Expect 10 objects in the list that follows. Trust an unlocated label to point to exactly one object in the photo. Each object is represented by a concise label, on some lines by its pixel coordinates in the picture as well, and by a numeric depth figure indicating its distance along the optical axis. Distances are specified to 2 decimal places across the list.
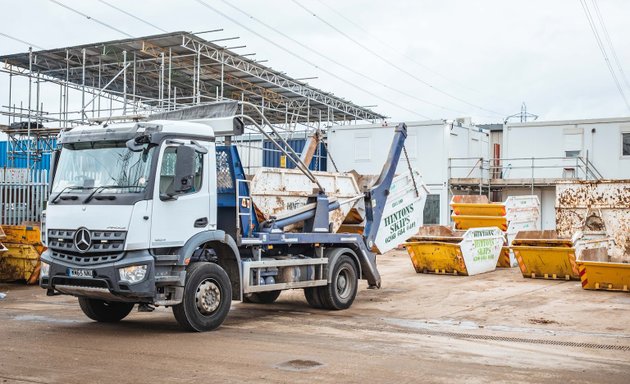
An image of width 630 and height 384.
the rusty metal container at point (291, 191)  12.51
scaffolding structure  26.55
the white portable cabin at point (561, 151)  31.64
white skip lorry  10.12
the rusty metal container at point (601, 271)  15.65
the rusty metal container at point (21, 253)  17.72
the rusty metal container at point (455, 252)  19.88
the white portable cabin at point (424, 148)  33.47
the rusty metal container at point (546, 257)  18.36
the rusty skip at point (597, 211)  17.81
